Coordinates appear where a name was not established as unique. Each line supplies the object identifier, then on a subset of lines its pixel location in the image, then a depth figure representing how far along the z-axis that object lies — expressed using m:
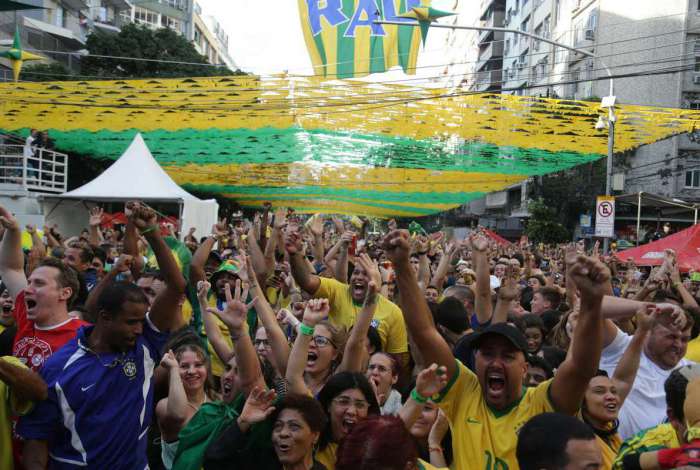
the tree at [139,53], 36.53
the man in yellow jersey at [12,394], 3.16
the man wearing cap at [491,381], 3.09
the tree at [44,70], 30.62
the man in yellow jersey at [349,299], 5.80
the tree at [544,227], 31.00
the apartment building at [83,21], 36.75
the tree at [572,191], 34.91
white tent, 15.36
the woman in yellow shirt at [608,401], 3.61
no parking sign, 13.30
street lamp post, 11.25
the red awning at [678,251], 11.48
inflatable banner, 15.87
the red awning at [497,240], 18.64
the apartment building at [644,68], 34.78
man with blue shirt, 3.35
